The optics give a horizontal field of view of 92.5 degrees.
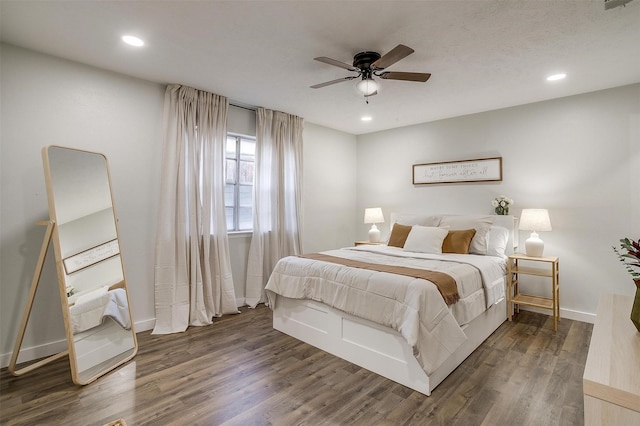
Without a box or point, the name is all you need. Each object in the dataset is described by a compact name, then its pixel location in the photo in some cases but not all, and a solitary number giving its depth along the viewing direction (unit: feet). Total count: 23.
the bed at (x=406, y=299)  7.03
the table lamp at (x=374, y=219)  15.98
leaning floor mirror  7.61
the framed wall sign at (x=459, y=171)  13.34
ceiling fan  7.86
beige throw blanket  7.47
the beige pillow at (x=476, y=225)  11.78
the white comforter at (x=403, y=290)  6.86
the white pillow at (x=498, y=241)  11.75
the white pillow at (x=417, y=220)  13.52
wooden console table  3.48
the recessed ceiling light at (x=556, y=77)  9.84
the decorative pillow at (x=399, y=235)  13.19
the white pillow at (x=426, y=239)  11.81
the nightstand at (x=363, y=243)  15.89
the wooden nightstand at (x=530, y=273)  10.66
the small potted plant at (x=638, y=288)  4.65
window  13.30
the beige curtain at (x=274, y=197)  13.26
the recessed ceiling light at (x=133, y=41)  7.82
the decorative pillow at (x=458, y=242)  11.67
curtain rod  12.90
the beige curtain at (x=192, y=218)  10.60
